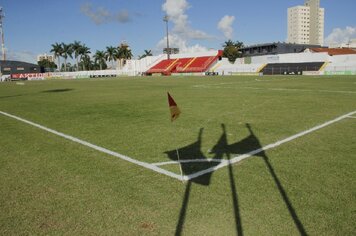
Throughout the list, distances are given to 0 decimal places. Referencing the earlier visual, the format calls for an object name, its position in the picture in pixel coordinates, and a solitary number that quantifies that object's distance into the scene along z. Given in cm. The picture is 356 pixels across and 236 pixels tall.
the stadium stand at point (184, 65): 8189
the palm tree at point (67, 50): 11281
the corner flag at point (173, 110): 531
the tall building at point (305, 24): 19162
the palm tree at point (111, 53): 11823
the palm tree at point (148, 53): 12631
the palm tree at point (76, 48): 11369
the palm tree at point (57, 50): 11106
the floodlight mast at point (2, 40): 6254
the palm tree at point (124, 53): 11775
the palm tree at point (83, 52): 11550
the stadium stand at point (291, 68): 5803
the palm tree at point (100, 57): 12294
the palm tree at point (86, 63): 12362
